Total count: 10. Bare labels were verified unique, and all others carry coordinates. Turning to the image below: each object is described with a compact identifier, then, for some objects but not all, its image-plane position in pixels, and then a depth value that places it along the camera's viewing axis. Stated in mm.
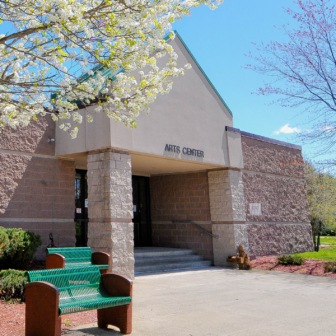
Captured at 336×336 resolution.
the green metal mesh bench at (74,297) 4176
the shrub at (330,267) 10551
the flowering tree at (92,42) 5371
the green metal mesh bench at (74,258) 6398
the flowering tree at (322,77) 11812
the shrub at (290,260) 11555
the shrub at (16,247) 7645
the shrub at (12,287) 6152
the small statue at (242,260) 11605
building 9109
